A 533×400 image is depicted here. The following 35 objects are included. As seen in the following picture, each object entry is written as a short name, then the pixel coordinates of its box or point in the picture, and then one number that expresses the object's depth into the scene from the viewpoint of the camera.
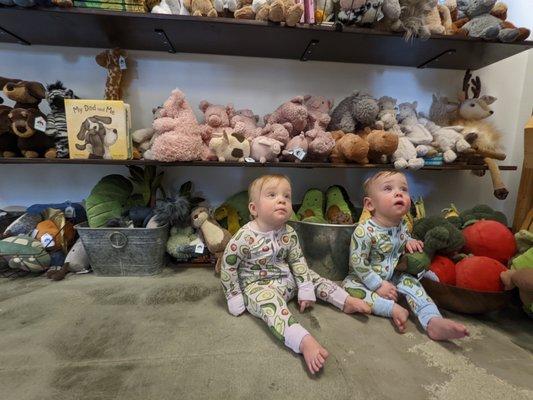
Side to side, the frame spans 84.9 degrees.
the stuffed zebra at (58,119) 1.13
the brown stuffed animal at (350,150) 1.16
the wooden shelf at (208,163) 1.10
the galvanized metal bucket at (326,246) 1.10
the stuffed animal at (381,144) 1.17
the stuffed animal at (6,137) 1.09
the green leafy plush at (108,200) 1.13
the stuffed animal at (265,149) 1.17
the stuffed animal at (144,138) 1.22
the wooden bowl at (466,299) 0.90
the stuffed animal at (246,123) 1.23
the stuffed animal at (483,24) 1.14
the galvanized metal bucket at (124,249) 1.10
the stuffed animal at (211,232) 1.18
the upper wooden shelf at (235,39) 1.04
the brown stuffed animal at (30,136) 1.08
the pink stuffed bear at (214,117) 1.22
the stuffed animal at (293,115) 1.22
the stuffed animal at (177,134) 1.10
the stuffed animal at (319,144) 1.20
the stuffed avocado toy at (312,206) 1.32
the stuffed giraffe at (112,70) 1.25
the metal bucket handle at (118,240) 1.09
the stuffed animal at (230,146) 1.16
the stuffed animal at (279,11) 1.01
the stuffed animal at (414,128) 1.26
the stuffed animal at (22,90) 1.08
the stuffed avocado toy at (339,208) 1.26
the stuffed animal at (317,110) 1.30
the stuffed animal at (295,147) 1.19
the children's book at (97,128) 1.09
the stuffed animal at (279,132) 1.21
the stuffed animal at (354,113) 1.26
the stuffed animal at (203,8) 1.08
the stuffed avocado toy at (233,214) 1.32
